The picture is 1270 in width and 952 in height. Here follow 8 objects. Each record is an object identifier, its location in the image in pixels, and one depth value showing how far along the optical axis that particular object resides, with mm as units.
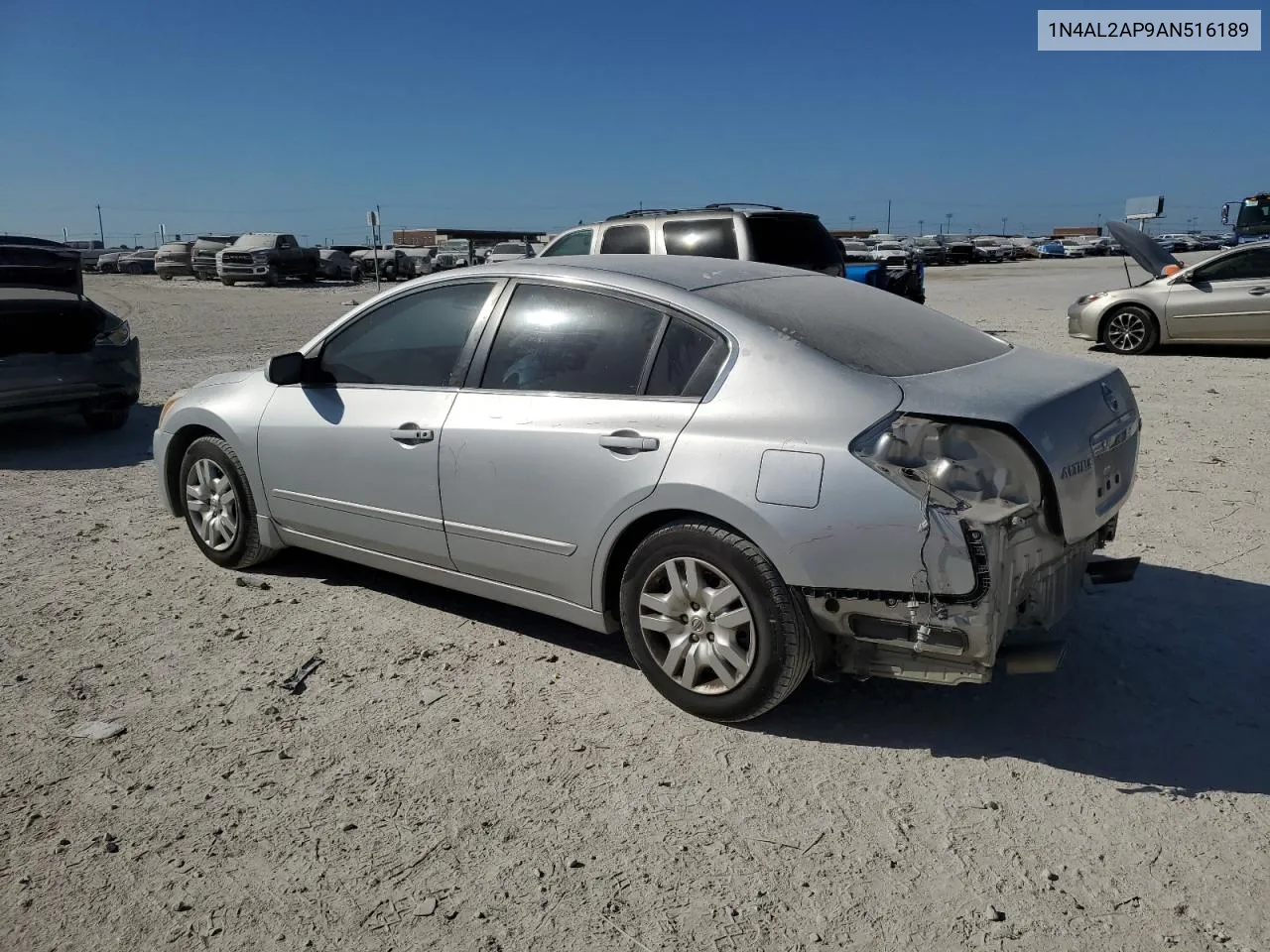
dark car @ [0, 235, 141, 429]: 8039
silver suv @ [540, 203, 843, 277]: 10570
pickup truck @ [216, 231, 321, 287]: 36375
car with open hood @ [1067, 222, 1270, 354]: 12516
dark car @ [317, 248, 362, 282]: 40812
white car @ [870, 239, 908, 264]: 51078
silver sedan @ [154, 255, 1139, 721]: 3137
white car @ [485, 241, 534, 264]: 32041
